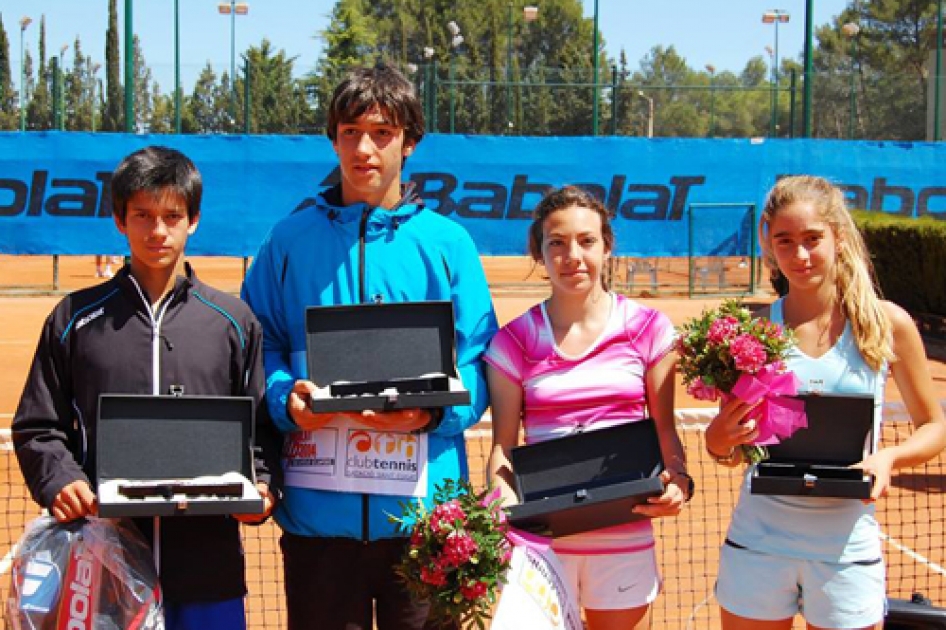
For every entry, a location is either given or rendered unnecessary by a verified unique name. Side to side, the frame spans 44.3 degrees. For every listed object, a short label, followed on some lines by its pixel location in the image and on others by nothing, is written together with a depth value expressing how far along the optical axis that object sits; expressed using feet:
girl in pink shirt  9.99
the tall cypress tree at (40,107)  84.53
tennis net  17.07
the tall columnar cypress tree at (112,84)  94.51
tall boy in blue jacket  9.84
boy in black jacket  9.64
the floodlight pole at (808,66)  63.26
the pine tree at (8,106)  73.82
